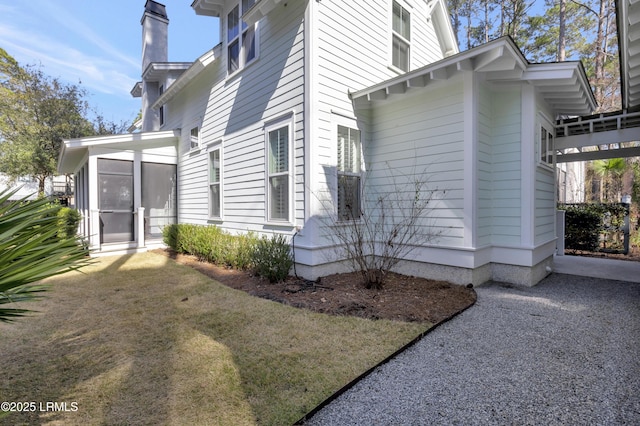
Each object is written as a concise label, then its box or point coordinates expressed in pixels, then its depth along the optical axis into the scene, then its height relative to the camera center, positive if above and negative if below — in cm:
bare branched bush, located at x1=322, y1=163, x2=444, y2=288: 543 -23
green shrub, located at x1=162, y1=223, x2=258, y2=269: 638 -81
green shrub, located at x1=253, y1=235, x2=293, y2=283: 539 -89
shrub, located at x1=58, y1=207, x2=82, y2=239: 826 -19
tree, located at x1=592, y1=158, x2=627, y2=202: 972 +119
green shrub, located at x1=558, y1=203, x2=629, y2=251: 843 -52
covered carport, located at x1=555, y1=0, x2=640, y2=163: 372 +168
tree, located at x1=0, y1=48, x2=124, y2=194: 1809 +560
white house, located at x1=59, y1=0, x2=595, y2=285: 506 +154
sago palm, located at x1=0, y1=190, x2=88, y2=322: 119 -17
